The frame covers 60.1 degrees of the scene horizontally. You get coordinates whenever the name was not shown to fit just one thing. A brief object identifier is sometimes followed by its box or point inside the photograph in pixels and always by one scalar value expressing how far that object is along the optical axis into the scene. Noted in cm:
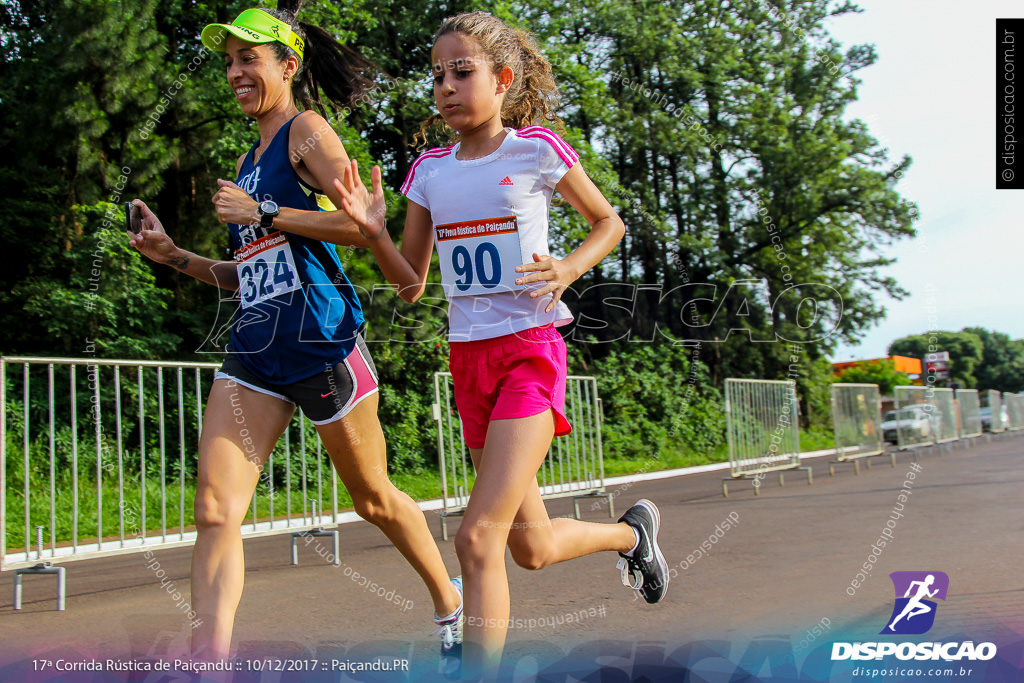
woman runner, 292
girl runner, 271
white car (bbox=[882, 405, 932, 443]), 2006
